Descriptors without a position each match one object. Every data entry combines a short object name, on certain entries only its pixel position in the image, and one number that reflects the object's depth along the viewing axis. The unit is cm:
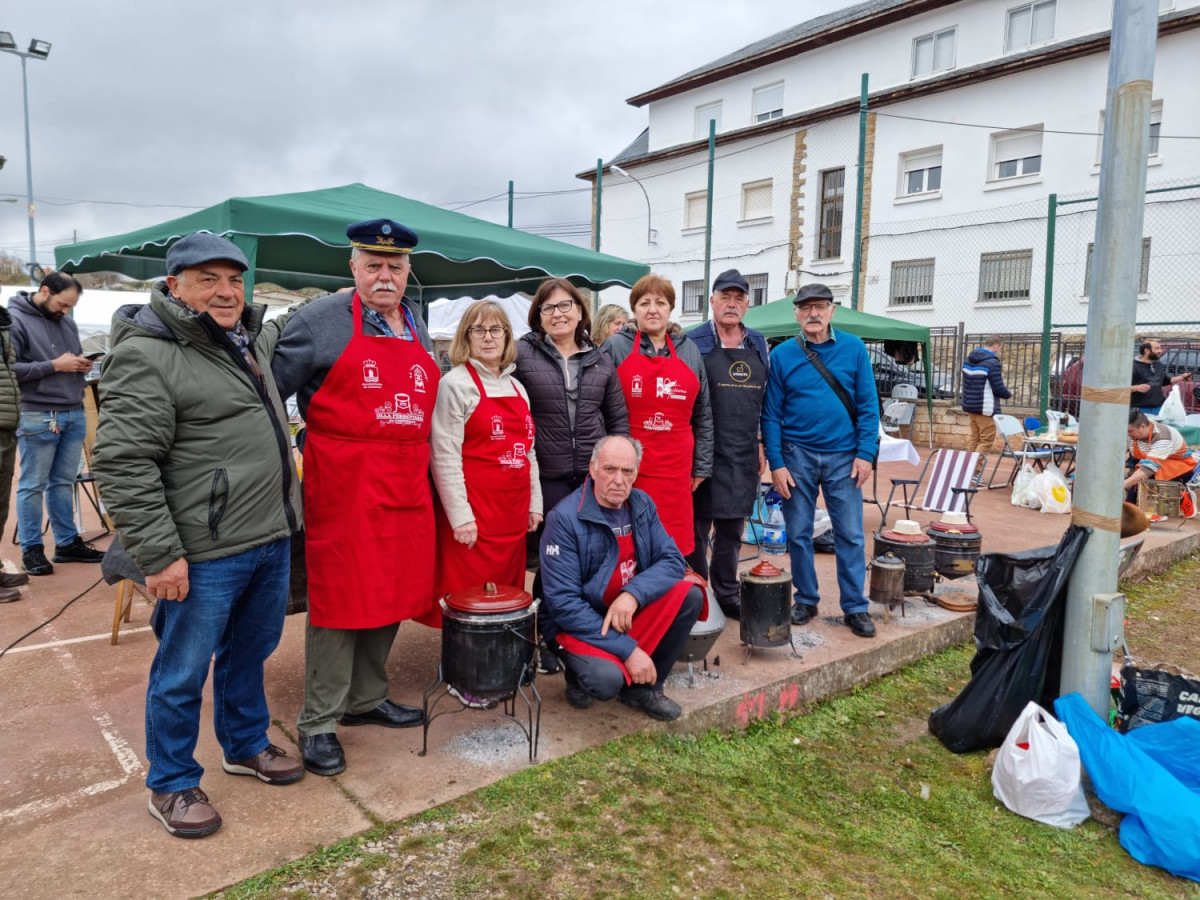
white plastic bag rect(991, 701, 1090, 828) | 305
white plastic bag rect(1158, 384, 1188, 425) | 860
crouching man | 318
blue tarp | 280
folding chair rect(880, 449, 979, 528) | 653
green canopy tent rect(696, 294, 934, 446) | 972
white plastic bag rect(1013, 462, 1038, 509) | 870
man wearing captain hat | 284
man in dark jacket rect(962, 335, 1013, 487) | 1081
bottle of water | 640
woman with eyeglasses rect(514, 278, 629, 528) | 362
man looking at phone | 529
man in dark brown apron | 436
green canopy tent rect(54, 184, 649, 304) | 478
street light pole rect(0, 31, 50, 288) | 1853
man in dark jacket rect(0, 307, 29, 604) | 443
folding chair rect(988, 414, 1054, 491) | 909
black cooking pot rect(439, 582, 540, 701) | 290
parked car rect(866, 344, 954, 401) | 1500
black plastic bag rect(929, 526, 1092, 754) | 343
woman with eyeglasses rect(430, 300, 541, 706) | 321
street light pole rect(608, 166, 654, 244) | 2413
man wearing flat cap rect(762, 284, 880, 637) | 439
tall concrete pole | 321
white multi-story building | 1619
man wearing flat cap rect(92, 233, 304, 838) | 226
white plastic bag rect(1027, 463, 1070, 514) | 836
